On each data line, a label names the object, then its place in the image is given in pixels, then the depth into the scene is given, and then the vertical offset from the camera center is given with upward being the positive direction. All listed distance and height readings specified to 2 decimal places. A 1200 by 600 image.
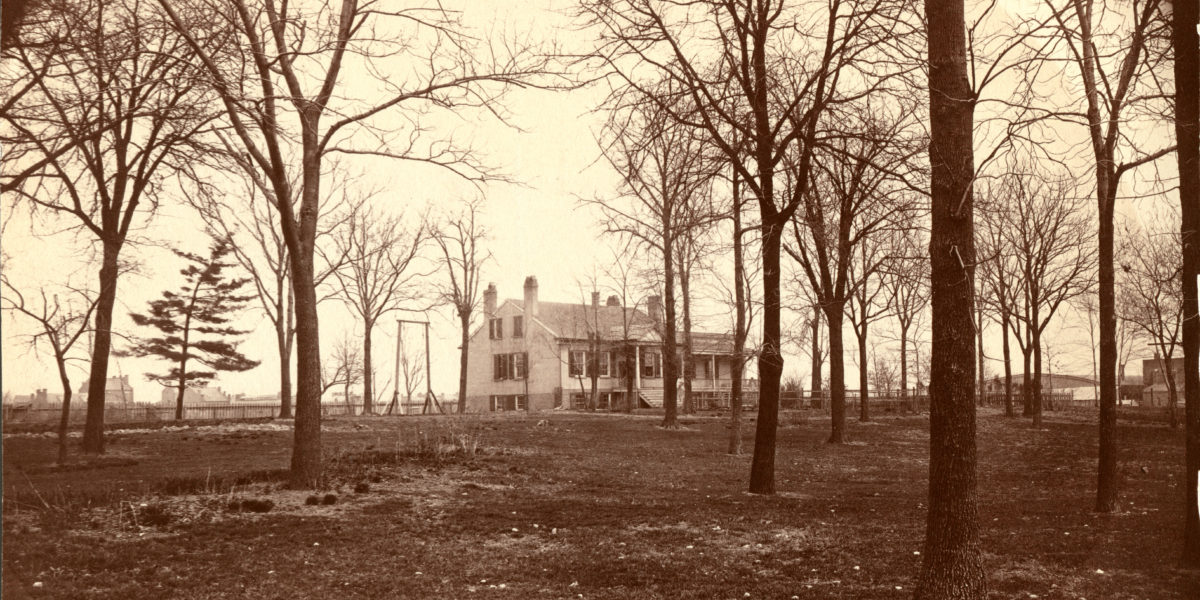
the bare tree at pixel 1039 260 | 24.92 +2.68
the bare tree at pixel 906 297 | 20.64 +1.91
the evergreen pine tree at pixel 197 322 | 10.58 +0.36
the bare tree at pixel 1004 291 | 26.80 +1.95
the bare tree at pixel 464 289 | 40.31 +2.96
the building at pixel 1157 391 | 42.19 -2.56
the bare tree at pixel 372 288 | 31.54 +2.46
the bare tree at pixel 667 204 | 10.48 +2.46
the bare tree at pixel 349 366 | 48.25 -1.03
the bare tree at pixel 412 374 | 56.66 -1.75
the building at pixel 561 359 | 44.81 -0.68
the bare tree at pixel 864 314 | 26.44 +1.08
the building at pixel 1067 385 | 47.94 -3.46
